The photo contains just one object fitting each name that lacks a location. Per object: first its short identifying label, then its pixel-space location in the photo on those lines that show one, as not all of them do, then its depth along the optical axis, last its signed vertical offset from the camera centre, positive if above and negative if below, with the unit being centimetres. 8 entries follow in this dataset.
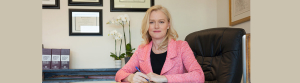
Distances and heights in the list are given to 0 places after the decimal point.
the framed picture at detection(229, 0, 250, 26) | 206 +30
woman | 139 -10
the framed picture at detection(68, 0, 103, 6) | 268 +48
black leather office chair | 137 -9
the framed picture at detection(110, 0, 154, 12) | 273 +46
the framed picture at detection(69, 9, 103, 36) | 269 +23
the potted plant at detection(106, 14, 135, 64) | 254 +23
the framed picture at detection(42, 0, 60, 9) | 266 +47
